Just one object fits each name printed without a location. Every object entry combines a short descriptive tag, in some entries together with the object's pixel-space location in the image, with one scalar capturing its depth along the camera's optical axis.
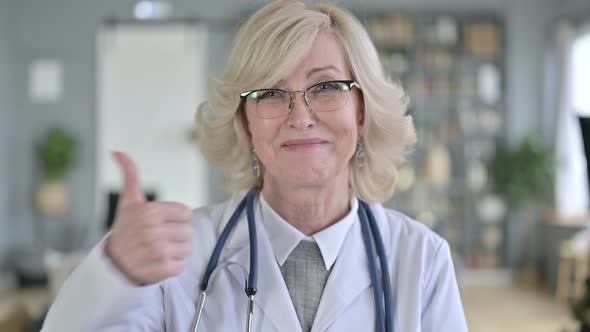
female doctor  1.20
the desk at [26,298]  5.56
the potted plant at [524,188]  6.58
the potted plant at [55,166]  6.93
